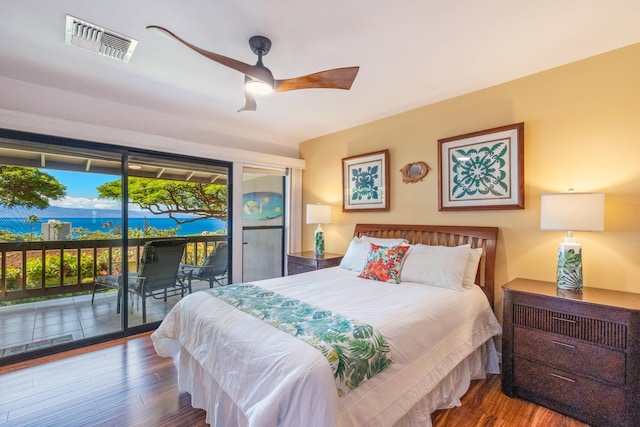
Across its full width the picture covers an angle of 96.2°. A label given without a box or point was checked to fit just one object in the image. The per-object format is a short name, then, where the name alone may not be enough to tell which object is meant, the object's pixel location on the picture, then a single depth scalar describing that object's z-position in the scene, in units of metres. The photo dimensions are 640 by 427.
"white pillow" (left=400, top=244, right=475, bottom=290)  2.37
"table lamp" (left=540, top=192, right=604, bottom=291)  1.92
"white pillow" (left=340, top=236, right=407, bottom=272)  3.02
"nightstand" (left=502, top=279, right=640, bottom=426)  1.69
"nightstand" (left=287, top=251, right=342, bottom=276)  3.62
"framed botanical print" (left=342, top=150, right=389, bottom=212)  3.52
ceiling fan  1.83
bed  1.20
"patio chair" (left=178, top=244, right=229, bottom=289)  3.77
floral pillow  2.57
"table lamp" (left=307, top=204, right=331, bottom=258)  3.81
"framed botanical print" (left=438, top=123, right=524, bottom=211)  2.53
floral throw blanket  1.28
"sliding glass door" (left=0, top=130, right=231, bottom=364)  2.70
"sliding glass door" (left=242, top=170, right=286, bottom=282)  4.20
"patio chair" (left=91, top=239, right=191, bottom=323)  3.24
